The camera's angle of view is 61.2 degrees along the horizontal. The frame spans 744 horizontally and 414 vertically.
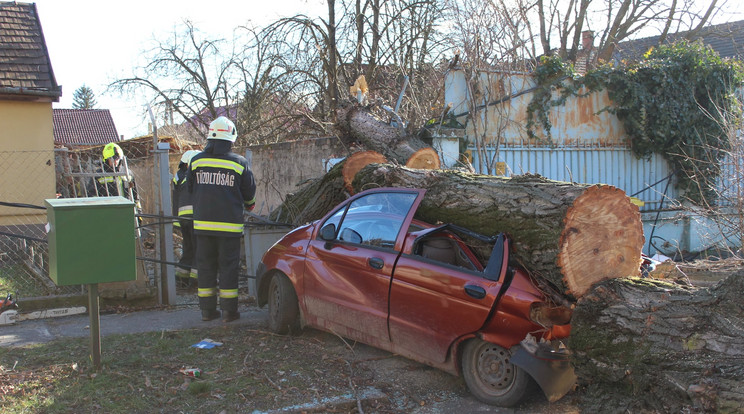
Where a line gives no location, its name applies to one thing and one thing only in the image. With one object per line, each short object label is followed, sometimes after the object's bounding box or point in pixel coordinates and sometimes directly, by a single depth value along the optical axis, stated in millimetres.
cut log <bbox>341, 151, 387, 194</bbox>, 7188
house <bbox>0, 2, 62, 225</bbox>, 10797
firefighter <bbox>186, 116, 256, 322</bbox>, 6086
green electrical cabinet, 4508
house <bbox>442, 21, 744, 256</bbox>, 9680
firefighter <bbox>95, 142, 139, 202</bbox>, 10109
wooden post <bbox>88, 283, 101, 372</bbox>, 4664
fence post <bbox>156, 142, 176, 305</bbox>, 7078
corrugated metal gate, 9875
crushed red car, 3980
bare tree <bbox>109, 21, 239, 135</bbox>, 19344
